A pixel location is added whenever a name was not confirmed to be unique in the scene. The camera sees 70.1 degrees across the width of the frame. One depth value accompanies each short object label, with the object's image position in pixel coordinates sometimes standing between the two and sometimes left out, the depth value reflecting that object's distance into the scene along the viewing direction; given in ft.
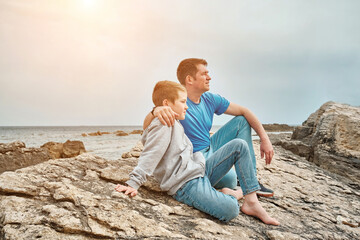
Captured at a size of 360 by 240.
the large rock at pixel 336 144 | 14.11
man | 9.05
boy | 6.65
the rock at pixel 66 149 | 28.64
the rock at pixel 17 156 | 14.19
